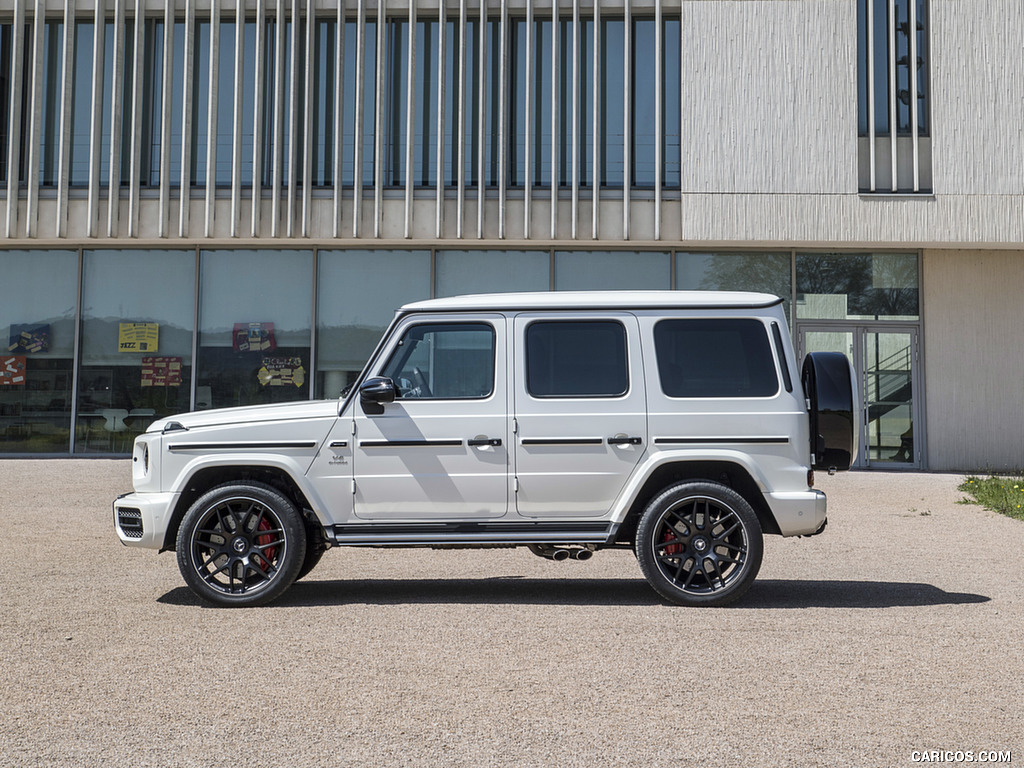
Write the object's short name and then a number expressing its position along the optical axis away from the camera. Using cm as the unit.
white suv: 646
